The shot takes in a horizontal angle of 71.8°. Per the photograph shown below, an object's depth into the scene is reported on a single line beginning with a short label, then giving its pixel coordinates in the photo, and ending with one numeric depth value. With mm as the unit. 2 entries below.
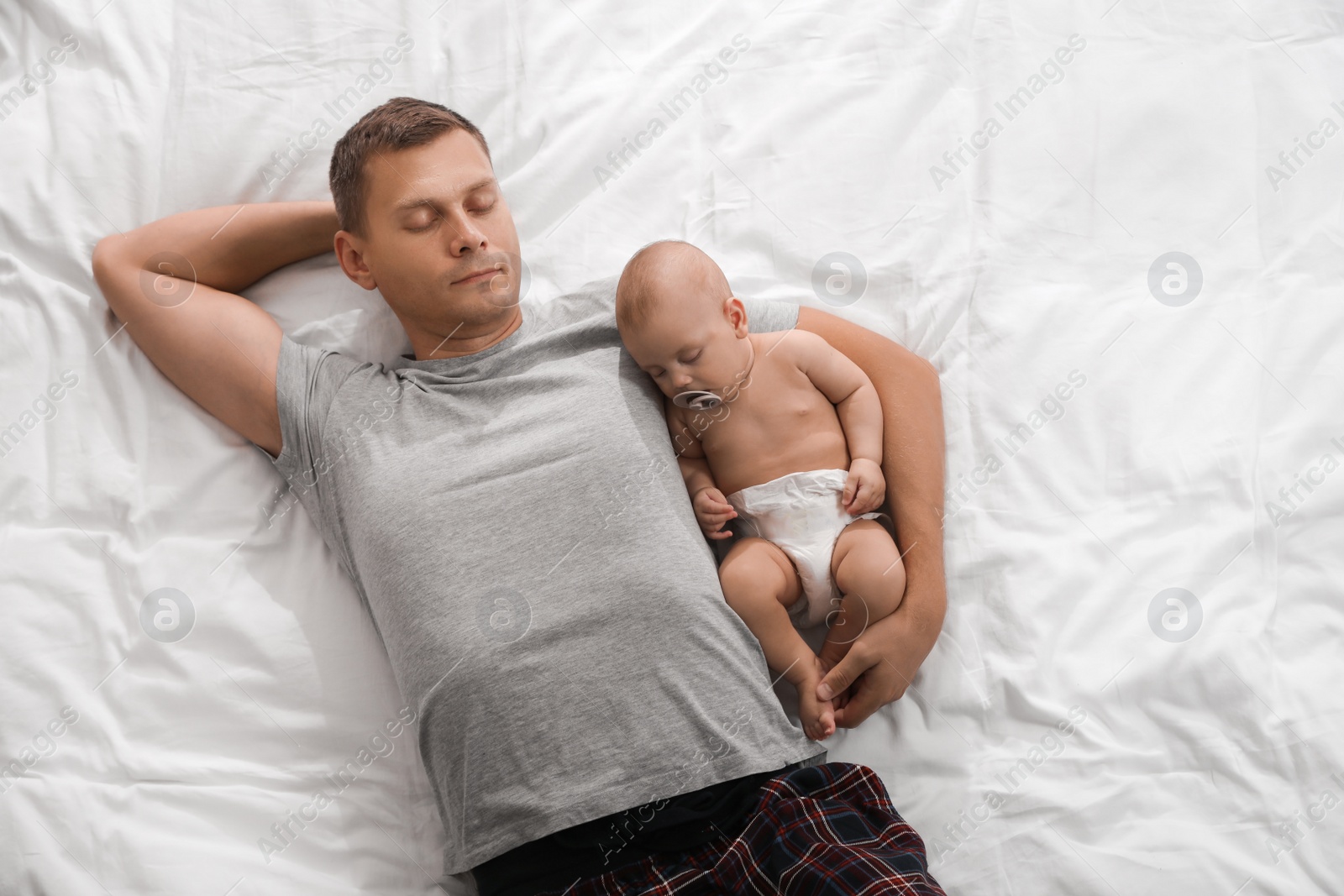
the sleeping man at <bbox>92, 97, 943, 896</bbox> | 1418
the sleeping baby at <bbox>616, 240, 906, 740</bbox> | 1567
